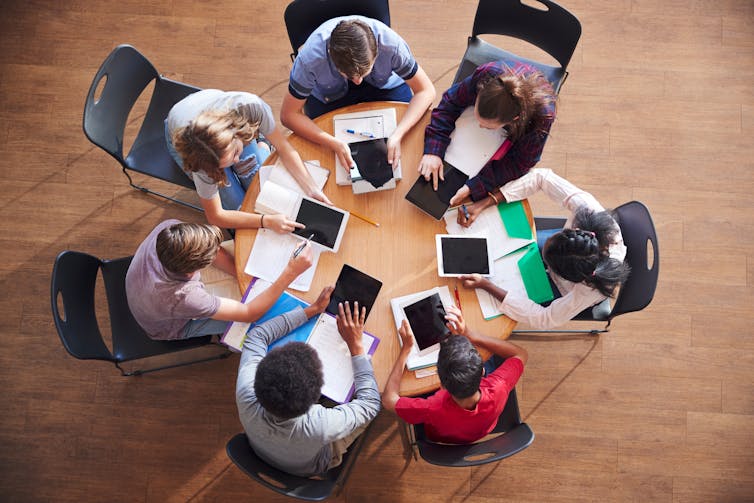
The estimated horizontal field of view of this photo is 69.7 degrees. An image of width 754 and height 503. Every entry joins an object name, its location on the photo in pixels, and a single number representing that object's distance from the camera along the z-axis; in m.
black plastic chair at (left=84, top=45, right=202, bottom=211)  2.35
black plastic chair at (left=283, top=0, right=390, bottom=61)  2.46
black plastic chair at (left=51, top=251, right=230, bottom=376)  2.14
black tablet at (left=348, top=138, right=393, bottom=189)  2.23
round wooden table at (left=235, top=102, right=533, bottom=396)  2.12
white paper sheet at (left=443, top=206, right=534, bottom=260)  2.21
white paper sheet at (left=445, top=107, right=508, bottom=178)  2.29
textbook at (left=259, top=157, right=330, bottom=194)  2.28
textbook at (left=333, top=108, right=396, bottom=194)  2.34
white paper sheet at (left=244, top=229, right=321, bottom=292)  2.18
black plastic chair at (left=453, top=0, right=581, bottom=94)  2.49
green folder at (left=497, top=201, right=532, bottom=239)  2.22
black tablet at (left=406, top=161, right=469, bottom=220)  2.23
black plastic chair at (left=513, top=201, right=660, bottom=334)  2.13
